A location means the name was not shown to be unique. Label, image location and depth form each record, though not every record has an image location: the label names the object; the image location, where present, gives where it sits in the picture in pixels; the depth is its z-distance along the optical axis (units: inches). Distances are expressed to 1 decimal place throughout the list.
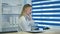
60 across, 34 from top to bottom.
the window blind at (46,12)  121.0
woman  83.9
